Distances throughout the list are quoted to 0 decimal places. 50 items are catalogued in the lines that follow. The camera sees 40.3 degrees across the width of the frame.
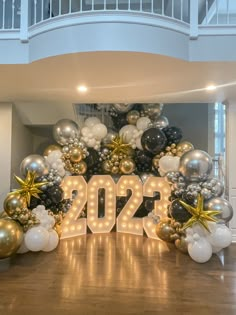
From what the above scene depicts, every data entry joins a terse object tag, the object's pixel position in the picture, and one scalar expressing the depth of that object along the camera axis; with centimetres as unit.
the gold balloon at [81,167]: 478
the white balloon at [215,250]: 378
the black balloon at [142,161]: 498
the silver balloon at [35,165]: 401
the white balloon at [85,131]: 488
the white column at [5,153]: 489
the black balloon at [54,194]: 400
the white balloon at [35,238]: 362
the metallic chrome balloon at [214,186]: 381
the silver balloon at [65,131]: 483
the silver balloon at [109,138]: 502
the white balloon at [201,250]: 354
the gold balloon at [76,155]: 469
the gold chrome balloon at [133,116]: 514
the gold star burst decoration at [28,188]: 379
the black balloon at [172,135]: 478
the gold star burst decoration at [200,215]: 357
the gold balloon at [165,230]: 430
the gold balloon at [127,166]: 493
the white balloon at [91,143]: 487
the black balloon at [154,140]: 460
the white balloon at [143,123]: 501
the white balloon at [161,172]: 452
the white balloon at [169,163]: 437
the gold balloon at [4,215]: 373
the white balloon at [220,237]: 360
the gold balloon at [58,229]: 423
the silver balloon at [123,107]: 516
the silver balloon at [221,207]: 376
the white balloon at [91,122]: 498
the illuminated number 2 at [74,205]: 462
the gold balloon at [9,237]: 326
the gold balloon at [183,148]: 466
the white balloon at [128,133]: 499
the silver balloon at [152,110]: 515
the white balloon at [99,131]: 488
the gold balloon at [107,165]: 498
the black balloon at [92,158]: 492
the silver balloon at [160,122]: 502
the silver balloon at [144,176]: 500
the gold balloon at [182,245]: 387
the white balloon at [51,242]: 391
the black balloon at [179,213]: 378
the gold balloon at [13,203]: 361
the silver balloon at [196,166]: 387
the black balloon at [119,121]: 531
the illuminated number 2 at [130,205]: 484
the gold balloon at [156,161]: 483
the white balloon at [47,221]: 377
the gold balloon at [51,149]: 489
